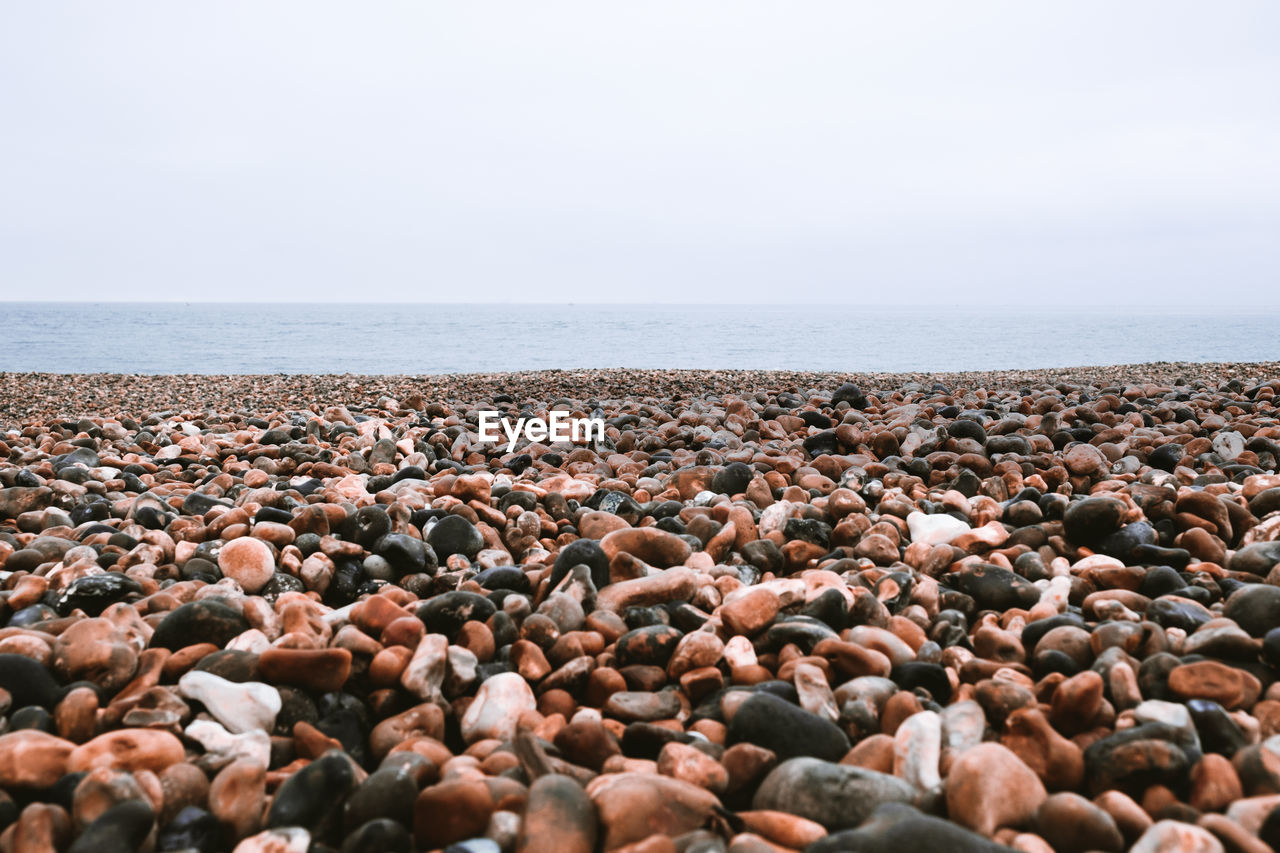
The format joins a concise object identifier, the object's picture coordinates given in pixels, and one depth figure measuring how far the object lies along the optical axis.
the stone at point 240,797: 0.50
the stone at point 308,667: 0.59
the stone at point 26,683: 0.58
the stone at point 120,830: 0.47
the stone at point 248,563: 0.77
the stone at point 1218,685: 0.56
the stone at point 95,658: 0.60
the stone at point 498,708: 0.59
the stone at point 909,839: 0.44
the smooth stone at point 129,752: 0.52
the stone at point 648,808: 0.48
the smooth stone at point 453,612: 0.67
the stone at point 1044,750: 0.52
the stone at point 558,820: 0.47
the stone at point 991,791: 0.48
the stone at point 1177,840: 0.45
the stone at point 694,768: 0.53
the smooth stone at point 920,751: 0.52
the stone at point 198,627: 0.64
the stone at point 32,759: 0.51
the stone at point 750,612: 0.67
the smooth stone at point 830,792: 0.49
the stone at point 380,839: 0.48
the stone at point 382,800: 0.50
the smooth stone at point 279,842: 0.48
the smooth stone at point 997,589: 0.73
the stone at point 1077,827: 0.46
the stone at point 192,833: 0.49
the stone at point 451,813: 0.49
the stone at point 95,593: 0.71
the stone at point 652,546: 0.81
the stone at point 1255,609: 0.63
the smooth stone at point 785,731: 0.55
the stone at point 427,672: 0.60
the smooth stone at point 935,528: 0.85
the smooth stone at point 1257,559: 0.74
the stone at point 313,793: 0.50
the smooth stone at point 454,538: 0.86
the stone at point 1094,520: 0.82
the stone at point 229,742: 0.54
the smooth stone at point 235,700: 0.57
